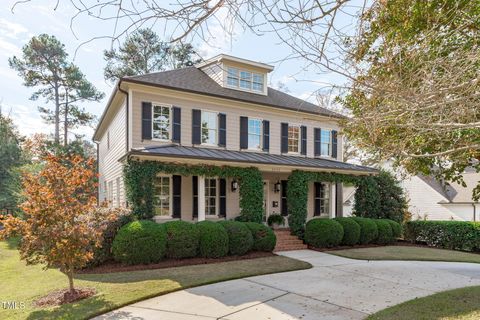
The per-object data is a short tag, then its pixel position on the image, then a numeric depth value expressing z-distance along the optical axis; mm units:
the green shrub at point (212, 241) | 10609
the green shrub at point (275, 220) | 15625
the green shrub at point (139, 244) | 9547
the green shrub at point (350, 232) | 14000
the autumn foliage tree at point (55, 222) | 6285
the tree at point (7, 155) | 23938
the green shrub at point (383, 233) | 15117
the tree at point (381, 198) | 16844
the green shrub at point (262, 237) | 11773
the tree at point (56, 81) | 25891
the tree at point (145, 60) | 29016
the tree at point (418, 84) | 3918
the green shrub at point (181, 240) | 10219
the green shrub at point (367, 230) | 14496
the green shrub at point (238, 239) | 11086
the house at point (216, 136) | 12914
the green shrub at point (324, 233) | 13281
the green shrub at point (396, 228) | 15686
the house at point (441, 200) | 23344
